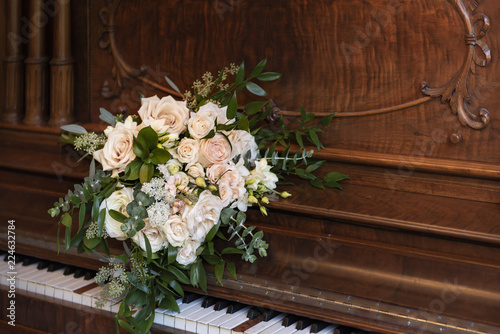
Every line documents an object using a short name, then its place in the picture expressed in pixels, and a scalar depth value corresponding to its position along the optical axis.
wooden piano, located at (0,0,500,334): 1.98
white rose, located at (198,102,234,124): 2.09
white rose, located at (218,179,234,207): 2.03
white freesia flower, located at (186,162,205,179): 2.04
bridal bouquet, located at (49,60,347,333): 2.00
